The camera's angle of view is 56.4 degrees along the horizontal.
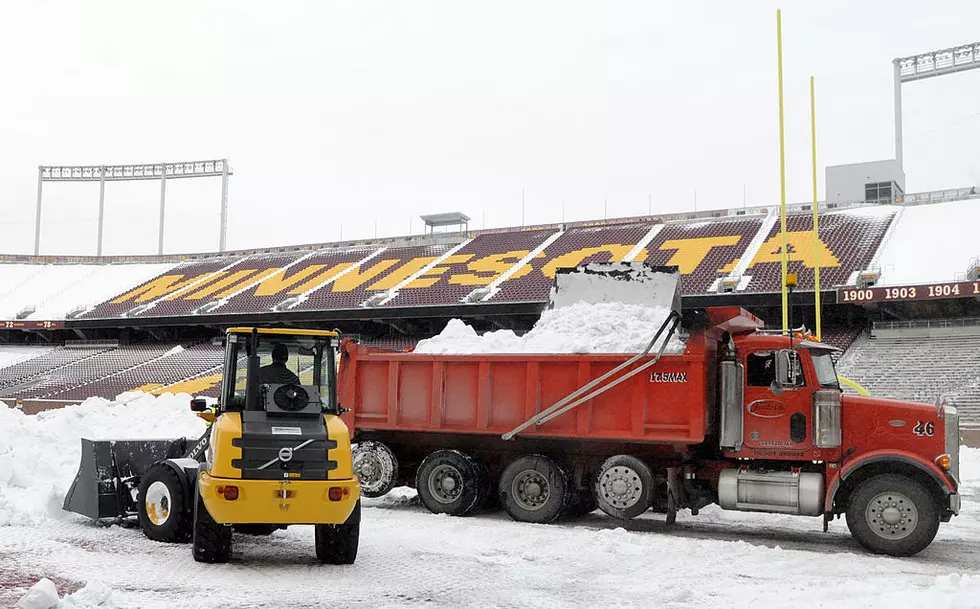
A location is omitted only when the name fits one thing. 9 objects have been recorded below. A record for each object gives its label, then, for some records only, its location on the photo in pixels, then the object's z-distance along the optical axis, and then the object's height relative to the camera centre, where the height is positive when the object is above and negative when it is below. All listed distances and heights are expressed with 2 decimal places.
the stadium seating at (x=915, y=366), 26.11 +0.73
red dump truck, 10.77 -0.64
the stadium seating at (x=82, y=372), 41.40 +0.09
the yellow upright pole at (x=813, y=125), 21.69 +6.25
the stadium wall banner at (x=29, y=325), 47.81 +2.54
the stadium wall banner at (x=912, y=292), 28.06 +3.06
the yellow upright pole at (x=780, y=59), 20.70 +7.42
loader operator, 8.91 +0.07
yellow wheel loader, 8.36 -0.79
